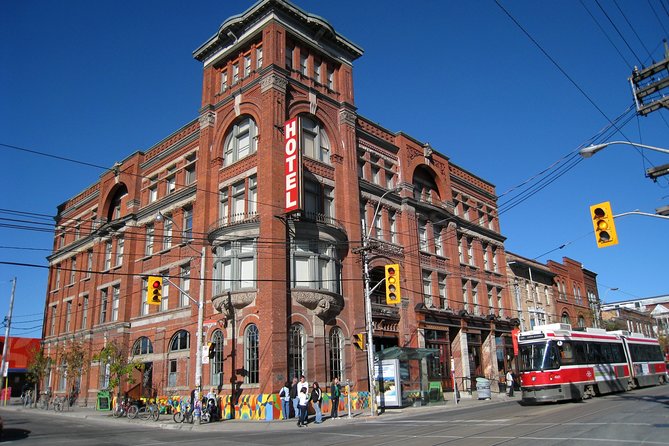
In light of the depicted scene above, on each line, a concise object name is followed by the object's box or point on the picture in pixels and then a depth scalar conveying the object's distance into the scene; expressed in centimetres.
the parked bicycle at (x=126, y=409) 2863
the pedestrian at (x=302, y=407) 2231
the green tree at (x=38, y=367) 4453
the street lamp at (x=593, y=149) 1619
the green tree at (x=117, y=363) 3152
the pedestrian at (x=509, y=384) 3684
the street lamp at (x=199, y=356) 2402
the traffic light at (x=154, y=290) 2509
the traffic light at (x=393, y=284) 2704
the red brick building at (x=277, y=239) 2847
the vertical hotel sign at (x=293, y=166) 2795
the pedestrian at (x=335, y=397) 2497
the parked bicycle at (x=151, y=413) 2731
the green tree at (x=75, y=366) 3825
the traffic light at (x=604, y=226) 1639
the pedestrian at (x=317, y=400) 2320
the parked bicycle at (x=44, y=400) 4090
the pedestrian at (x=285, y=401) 2489
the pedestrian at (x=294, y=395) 2475
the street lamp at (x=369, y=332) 2535
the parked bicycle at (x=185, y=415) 2502
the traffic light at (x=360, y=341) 2550
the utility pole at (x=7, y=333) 4478
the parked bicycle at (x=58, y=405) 3747
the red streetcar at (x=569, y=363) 2461
